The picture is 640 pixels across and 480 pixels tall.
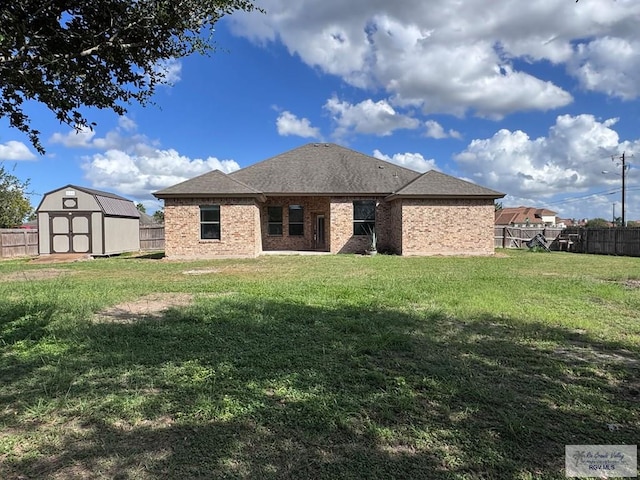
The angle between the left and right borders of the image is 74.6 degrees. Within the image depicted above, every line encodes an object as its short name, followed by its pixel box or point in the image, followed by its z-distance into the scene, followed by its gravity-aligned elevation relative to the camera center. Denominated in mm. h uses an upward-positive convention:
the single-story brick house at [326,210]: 17969 +782
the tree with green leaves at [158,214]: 65169 +2326
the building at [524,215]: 78275 +2167
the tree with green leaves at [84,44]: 3682 +1867
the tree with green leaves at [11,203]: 29172 +1837
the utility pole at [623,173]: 30609 +3866
